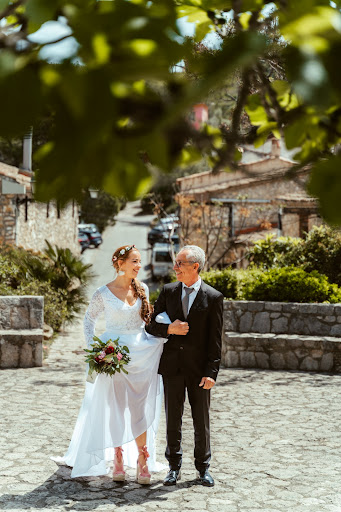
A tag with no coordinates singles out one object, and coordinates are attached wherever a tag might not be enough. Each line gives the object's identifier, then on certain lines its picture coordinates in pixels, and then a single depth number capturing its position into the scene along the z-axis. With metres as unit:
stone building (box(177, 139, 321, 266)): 20.77
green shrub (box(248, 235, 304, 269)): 15.83
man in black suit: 5.75
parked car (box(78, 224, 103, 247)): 46.75
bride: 5.78
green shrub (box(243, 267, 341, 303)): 12.02
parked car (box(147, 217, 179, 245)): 42.47
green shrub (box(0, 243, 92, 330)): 14.28
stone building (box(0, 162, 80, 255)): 22.03
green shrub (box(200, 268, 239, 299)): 12.56
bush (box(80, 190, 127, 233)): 55.88
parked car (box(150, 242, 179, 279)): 31.19
